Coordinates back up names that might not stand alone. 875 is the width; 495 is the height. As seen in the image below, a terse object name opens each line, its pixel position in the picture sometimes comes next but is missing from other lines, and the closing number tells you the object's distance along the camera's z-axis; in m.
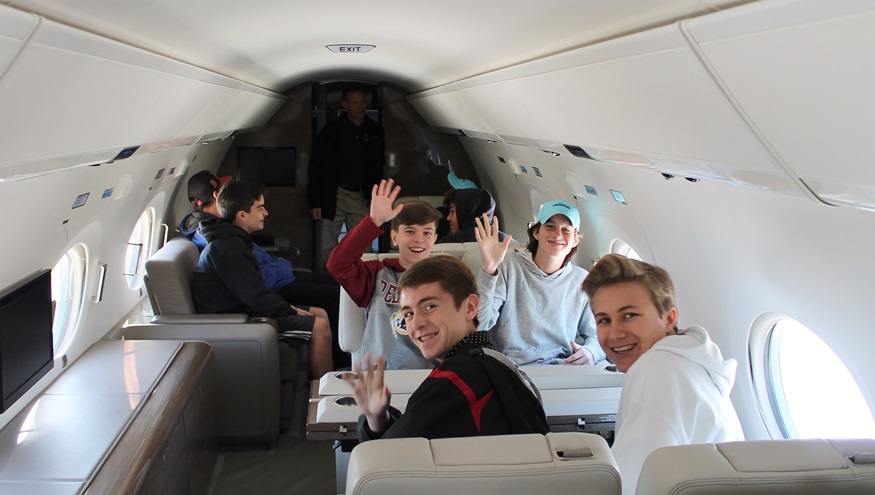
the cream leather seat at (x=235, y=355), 5.01
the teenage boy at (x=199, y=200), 6.05
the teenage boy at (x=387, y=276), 4.02
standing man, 8.85
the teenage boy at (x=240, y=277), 5.23
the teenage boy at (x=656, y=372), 2.23
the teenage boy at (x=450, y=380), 2.28
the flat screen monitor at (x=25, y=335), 3.51
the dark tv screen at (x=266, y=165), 8.84
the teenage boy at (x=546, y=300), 4.25
